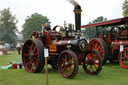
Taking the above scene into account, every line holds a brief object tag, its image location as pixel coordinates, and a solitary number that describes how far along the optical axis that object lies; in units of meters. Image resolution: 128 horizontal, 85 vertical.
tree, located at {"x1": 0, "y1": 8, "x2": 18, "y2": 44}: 39.62
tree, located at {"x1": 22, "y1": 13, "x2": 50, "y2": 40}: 49.73
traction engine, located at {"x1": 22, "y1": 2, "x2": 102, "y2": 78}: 5.71
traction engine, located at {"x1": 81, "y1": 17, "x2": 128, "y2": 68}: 8.05
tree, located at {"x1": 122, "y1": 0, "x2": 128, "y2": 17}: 30.61
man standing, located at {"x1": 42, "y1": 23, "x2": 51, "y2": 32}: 6.95
